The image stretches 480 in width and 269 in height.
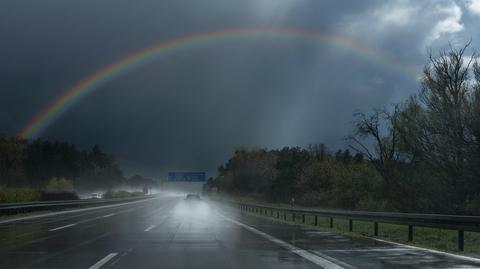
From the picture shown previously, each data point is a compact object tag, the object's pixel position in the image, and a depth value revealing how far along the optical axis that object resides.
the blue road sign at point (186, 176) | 115.56
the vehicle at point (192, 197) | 82.98
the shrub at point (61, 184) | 140.12
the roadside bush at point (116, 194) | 114.05
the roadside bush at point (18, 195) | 45.16
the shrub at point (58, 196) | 59.75
